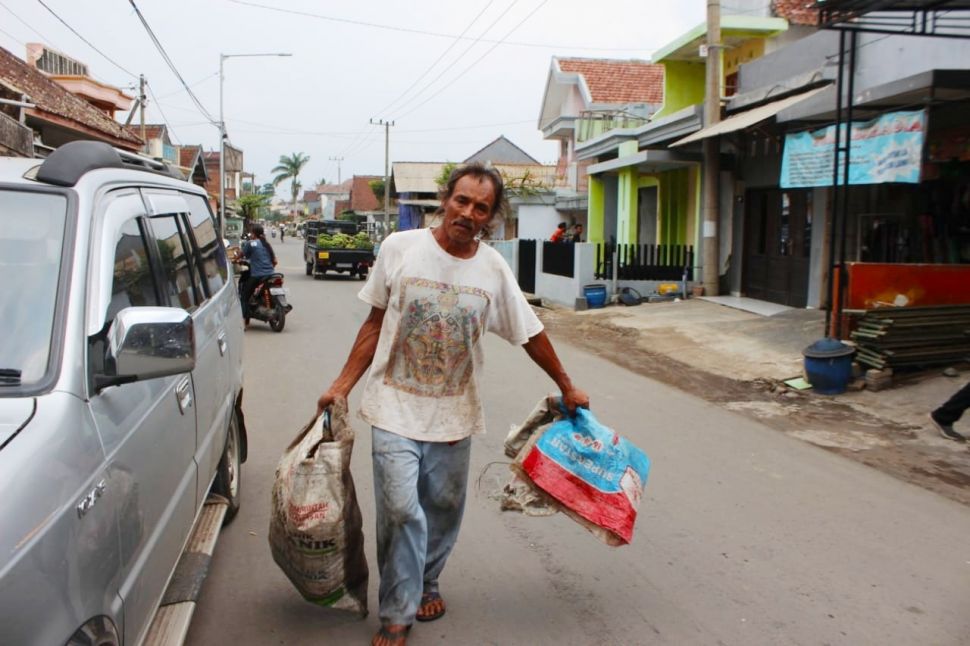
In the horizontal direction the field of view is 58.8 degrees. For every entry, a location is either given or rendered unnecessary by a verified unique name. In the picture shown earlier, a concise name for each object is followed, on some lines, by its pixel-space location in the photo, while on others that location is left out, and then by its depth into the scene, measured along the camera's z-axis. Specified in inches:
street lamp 1290.6
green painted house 698.2
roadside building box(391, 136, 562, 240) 1252.6
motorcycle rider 541.0
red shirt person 843.3
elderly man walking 129.0
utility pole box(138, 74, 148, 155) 1199.4
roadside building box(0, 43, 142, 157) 249.6
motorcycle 533.3
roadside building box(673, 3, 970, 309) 390.3
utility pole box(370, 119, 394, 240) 1994.0
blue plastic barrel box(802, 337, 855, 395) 351.3
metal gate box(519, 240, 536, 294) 852.7
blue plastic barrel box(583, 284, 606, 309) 698.2
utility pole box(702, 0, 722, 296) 639.8
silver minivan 73.2
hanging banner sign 398.3
